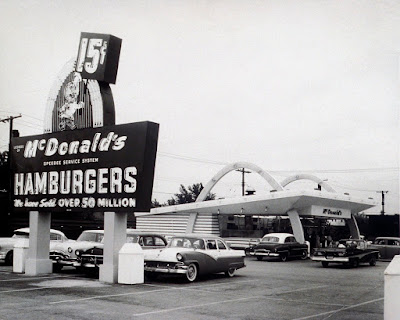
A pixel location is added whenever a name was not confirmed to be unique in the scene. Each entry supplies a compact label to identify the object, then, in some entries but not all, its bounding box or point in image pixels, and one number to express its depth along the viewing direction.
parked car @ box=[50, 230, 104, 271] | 16.80
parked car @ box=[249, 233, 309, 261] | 24.28
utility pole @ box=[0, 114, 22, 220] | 17.45
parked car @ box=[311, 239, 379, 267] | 21.03
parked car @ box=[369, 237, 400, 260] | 27.88
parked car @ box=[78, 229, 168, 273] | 15.48
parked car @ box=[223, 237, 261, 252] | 29.91
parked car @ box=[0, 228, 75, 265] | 19.48
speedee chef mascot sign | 14.09
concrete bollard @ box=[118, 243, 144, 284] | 13.91
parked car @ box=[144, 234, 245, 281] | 14.43
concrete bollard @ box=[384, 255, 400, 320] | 5.56
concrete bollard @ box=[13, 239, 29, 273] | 16.91
